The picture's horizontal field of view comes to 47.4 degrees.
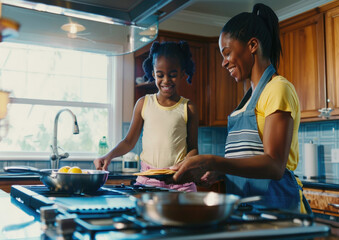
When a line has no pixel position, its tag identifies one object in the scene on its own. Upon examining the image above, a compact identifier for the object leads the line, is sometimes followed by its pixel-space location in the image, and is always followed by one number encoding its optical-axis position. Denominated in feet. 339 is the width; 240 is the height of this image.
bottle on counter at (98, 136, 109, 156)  11.42
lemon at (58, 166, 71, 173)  4.11
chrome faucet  9.77
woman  3.71
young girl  6.33
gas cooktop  2.03
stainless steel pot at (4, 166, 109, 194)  3.74
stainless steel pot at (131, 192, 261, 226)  2.10
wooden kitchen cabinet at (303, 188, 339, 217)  8.79
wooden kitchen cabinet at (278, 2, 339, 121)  10.02
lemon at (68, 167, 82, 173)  3.96
